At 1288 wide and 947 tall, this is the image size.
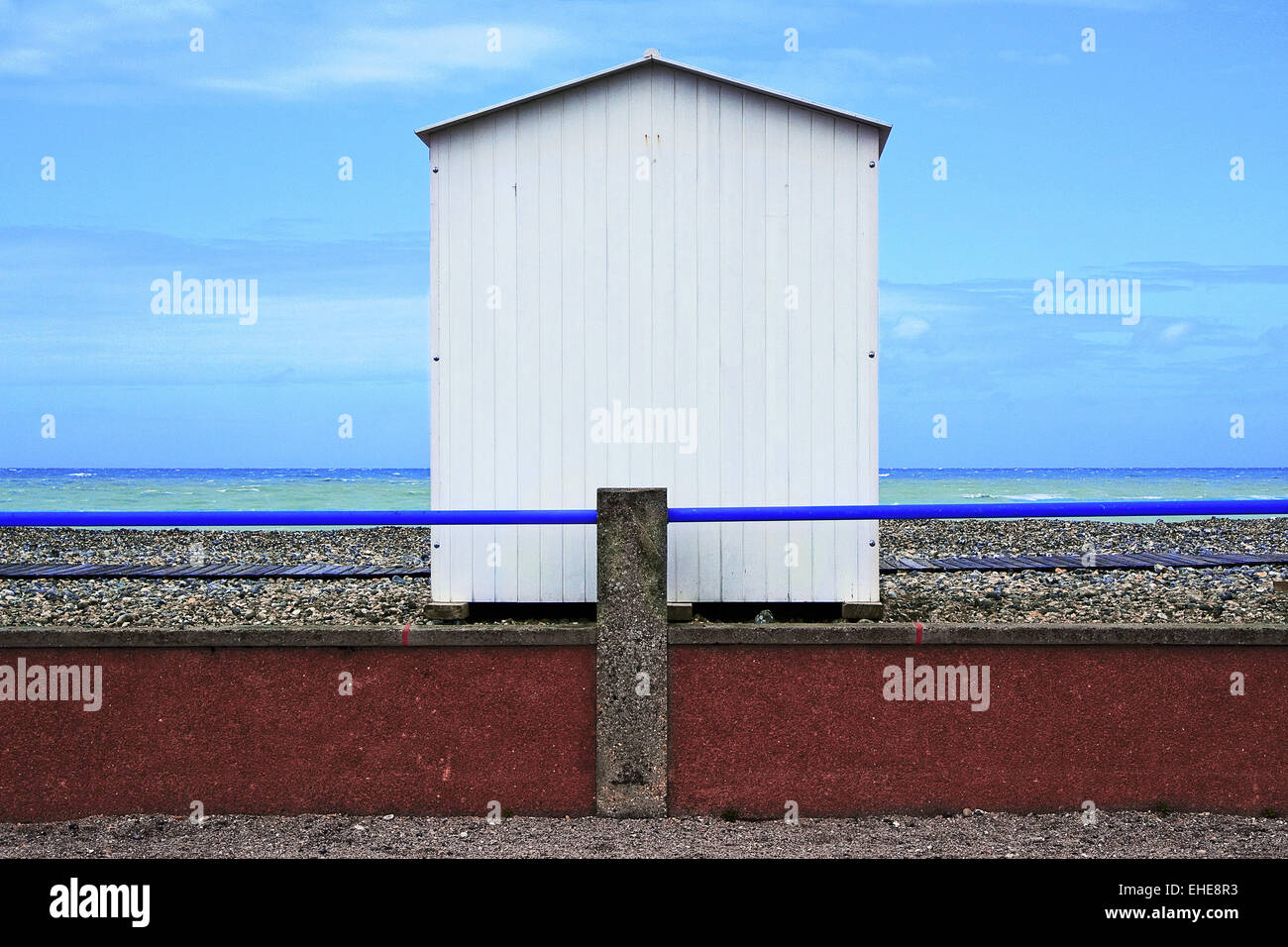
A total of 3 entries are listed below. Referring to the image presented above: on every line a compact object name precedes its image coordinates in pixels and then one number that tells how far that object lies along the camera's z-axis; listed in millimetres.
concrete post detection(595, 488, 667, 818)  4465
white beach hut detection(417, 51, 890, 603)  6023
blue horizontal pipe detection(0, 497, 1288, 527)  4488
